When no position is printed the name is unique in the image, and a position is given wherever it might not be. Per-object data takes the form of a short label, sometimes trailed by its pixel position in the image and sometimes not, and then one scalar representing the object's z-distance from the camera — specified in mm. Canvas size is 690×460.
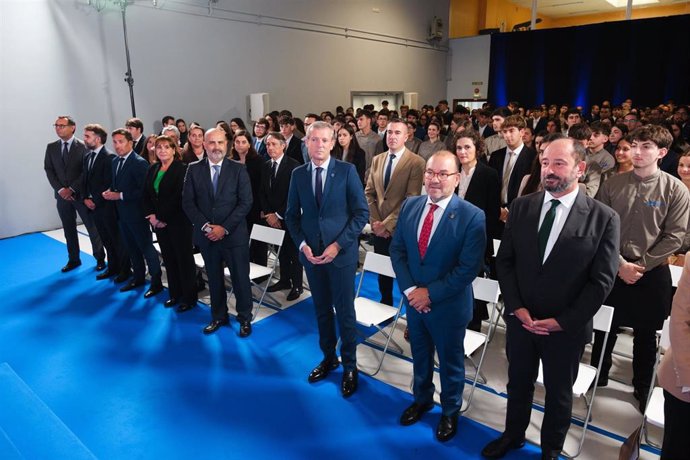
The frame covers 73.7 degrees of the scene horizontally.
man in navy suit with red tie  2588
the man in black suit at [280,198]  4832
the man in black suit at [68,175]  5562
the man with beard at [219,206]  3969
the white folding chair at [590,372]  2665
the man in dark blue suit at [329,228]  3160
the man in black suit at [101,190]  5238
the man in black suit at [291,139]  6328
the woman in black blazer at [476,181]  3773
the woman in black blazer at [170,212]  4422
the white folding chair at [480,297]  3138
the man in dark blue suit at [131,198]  4828
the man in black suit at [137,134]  6102
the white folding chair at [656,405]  2326
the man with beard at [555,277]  2250
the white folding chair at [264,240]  4461
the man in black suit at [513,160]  4426
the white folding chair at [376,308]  3508
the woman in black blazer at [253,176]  5191
